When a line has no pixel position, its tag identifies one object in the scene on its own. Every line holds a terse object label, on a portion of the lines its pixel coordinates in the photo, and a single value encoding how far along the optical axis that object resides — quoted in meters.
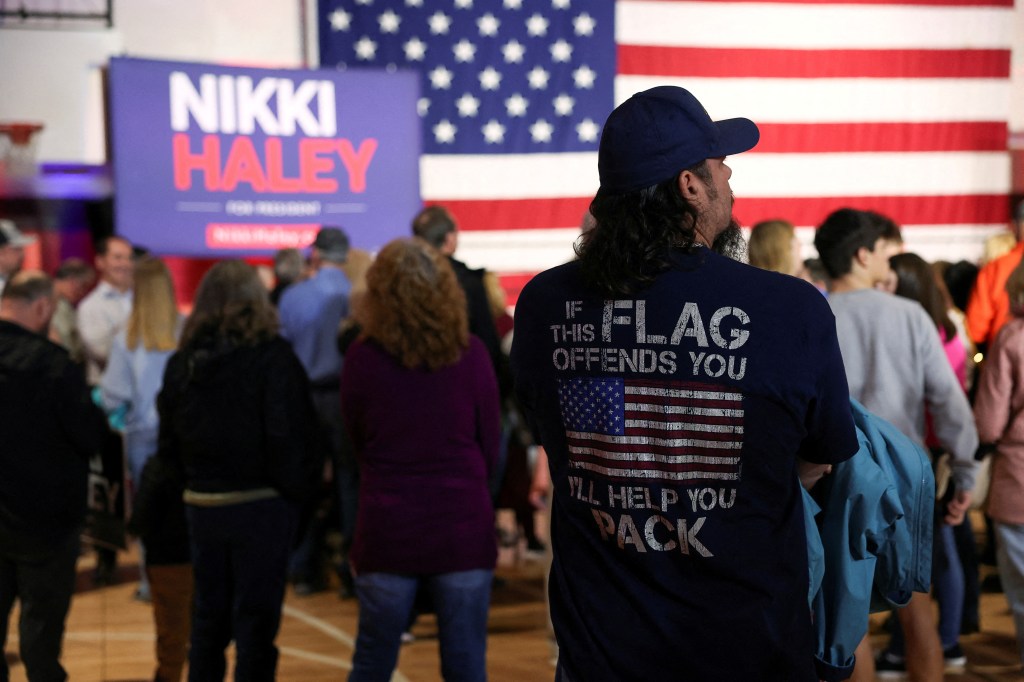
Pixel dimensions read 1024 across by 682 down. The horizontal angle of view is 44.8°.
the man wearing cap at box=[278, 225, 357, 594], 6.30
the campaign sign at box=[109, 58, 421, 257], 7.66
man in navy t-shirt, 1.84
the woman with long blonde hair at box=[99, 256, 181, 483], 5.75
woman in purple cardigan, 3.57
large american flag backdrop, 9.55
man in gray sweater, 3.91
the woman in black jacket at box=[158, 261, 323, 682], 3.80
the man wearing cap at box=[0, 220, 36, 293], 6.92
